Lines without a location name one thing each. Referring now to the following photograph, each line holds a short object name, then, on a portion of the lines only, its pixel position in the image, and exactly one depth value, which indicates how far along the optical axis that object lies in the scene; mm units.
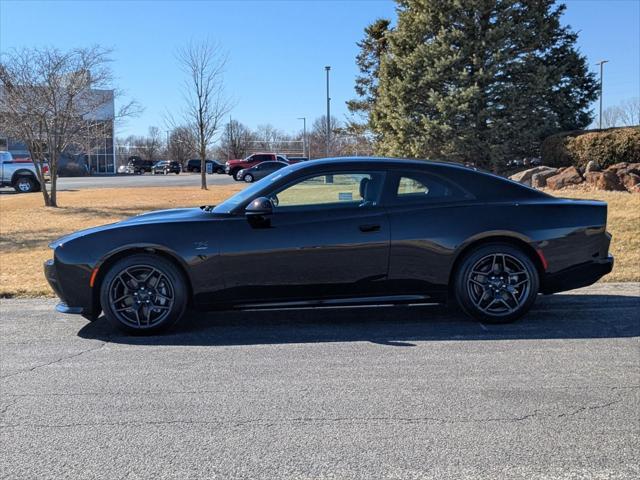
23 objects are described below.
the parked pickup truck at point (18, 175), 27938
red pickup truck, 49219
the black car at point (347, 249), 5234
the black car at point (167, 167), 66812
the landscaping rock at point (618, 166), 14168
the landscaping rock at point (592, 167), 15258
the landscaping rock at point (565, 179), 14914
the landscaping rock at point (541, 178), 15820
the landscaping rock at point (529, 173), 16380
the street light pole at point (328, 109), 37550
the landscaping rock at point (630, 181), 13445
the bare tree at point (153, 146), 94825
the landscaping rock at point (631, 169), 13950
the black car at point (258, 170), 41188
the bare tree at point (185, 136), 32125
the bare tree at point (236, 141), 81625
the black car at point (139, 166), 71188
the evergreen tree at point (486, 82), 20750
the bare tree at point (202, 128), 28938
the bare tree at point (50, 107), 17891
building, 19594
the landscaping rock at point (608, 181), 13727
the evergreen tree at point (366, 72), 34688
